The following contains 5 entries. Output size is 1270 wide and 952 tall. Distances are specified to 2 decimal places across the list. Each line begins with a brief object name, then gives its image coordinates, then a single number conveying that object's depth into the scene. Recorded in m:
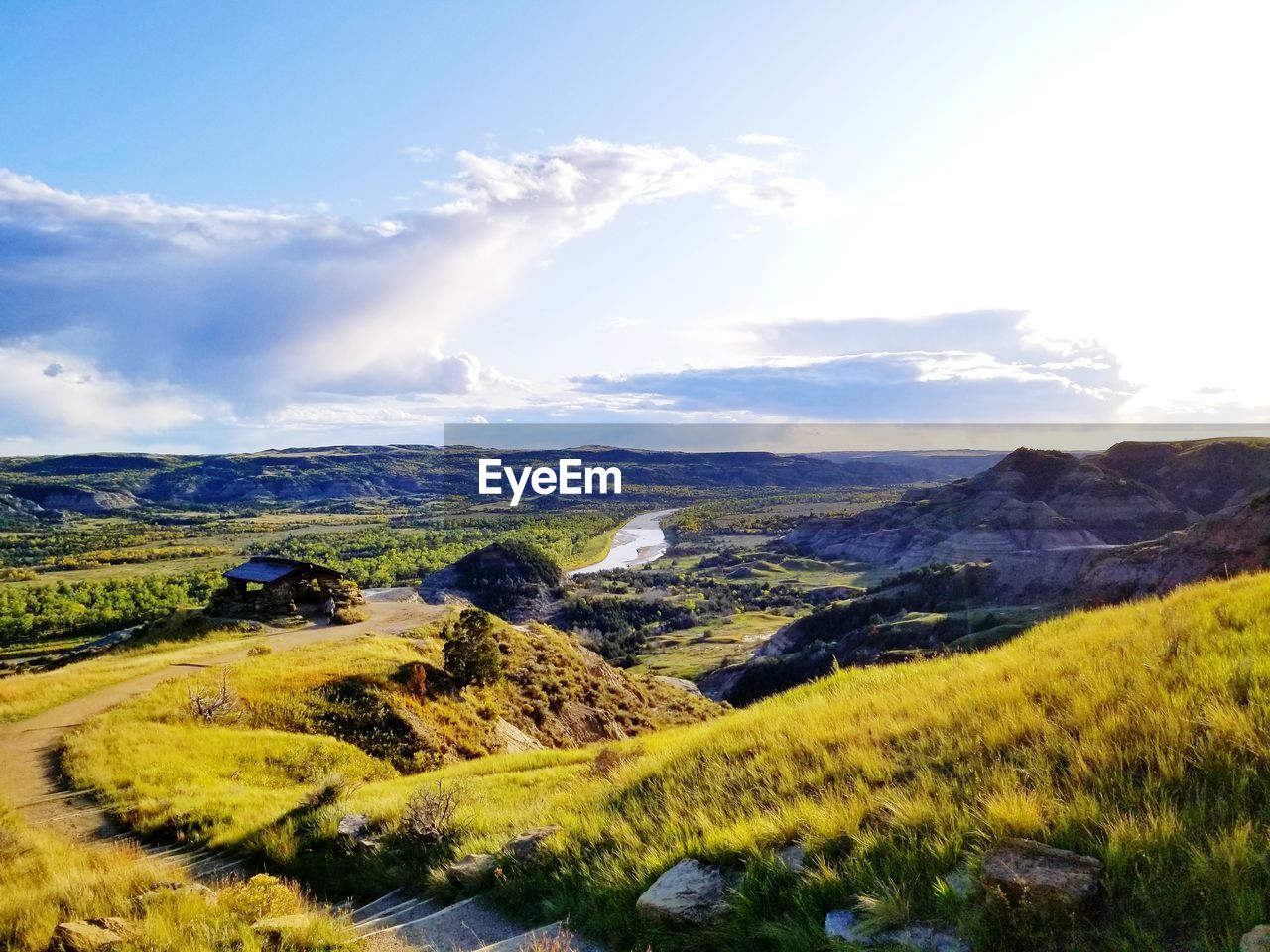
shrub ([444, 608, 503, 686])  29.95
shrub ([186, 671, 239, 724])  22.03
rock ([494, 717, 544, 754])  28.05
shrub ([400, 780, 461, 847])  9.39
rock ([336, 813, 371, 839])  10.15
